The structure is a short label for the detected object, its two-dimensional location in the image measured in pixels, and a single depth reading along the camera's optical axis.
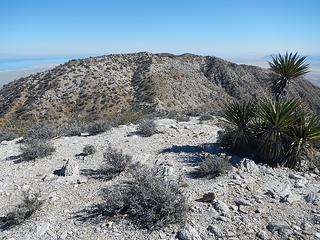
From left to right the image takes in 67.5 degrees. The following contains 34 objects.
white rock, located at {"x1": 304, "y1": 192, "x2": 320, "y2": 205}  4.85
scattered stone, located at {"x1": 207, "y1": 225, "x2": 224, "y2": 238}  4.15
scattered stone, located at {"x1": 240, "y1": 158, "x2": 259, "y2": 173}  5.92
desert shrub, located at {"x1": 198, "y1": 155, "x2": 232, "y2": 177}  5.74
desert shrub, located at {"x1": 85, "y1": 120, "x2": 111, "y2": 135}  9.37
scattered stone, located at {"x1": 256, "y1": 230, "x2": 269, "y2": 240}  4.11
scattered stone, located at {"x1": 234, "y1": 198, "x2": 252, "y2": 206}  4.81
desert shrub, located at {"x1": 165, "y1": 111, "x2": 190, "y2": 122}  10.66
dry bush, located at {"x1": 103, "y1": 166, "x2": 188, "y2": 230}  4.37
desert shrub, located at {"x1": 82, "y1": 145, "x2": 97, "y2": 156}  7.24
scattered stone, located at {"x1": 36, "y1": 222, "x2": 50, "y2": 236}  4.42
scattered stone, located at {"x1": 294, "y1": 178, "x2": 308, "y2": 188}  5.41
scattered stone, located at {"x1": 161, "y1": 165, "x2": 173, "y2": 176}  5.86
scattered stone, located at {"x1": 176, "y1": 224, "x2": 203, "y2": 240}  4.08
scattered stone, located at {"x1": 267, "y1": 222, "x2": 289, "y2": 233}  4.23
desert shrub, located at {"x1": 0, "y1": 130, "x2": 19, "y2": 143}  10.22
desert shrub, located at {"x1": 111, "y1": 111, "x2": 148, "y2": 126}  10.76
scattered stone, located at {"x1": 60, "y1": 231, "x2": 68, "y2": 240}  4.28
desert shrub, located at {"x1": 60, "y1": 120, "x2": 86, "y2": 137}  9.45
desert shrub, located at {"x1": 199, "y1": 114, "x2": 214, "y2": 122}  11.10
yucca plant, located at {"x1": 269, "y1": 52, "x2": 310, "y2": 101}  7.94
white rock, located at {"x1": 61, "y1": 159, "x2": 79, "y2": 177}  6.19
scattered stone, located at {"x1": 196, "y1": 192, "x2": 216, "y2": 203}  4.86
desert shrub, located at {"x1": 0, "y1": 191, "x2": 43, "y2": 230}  4.65
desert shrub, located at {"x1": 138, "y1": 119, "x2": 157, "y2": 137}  8.36
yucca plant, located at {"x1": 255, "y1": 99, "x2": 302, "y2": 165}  6.11
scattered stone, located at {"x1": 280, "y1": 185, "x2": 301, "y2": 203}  4.92
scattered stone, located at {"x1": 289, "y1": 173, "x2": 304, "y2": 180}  5.69
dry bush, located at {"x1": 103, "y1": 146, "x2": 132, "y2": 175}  6.14
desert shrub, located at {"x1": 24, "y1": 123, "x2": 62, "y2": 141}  9.15
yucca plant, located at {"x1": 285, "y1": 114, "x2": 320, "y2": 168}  6.06
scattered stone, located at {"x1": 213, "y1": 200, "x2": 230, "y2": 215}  4.61
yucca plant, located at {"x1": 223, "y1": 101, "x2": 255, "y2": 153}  6.64
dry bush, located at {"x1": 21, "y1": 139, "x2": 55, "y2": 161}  7.31
